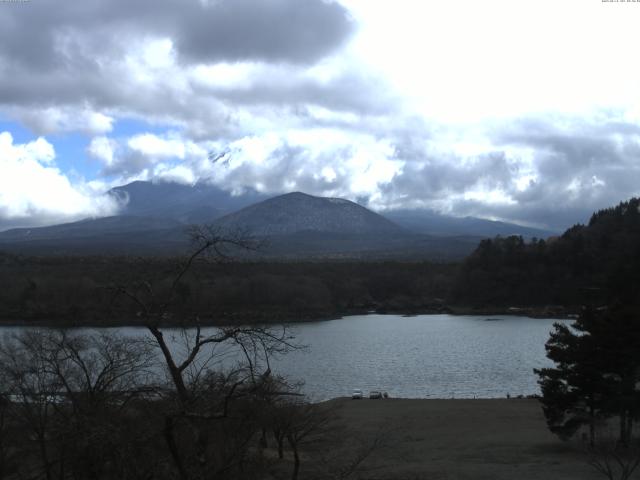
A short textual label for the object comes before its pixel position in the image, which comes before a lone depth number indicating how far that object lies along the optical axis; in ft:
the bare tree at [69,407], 26.76
